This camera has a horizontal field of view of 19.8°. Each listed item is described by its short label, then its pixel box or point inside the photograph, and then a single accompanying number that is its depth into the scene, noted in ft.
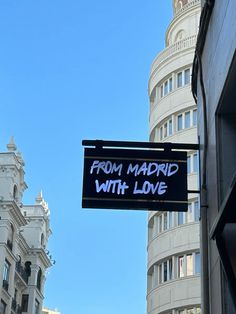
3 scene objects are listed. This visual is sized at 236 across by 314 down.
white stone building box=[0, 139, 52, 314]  169.61
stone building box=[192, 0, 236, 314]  23.97
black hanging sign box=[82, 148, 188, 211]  28.25
